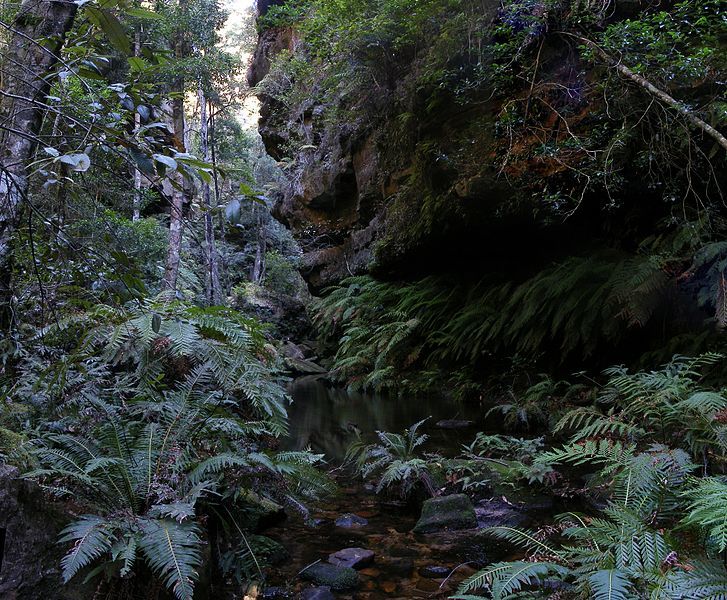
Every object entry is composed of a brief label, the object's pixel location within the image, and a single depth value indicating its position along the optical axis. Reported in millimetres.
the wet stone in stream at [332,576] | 2645
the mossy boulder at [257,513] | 2853
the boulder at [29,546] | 1774
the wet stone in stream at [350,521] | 3561
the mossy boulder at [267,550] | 2770
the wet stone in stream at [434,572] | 2783
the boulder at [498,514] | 3424
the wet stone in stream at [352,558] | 2885
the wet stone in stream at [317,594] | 2488
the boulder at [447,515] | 3430
